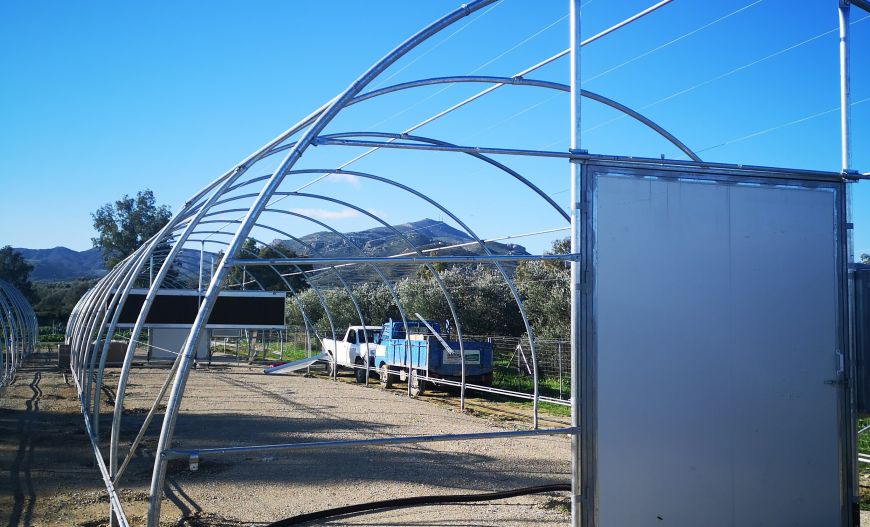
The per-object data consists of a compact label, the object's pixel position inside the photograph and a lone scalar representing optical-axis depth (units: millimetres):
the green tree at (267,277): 45312
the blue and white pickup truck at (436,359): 17156
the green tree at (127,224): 56281
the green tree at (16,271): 58031
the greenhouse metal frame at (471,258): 4457
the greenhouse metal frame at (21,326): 18125
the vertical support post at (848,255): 5328
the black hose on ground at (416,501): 6520
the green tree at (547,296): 24125
